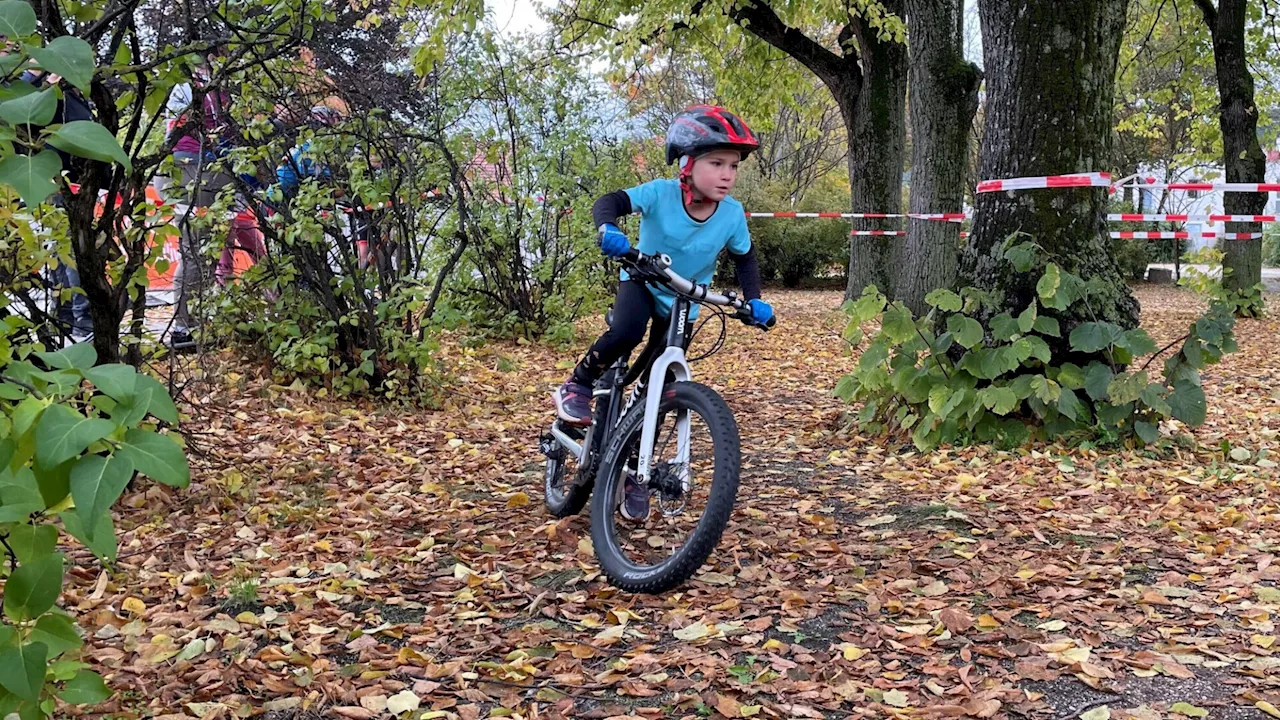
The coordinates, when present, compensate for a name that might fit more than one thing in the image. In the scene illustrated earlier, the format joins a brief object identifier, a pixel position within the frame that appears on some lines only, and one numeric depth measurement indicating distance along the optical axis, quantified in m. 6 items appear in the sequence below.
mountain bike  3.33
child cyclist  3.67
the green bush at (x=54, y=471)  1.46
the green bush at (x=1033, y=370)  5.23
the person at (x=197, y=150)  4.24
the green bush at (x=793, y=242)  20.78
